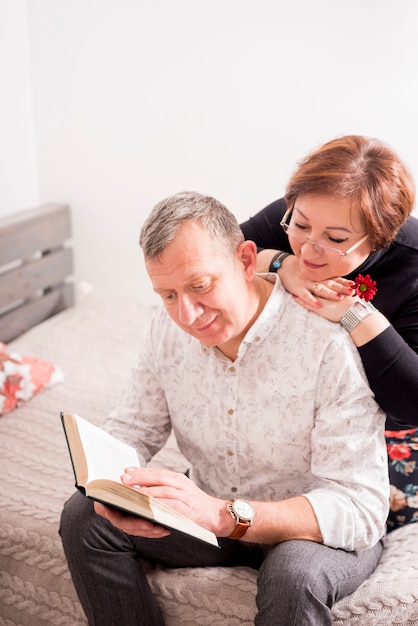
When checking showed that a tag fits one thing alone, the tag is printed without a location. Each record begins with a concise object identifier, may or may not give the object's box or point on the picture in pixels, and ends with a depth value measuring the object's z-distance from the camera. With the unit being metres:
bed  1.40
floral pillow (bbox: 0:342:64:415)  2.24
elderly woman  1.35
